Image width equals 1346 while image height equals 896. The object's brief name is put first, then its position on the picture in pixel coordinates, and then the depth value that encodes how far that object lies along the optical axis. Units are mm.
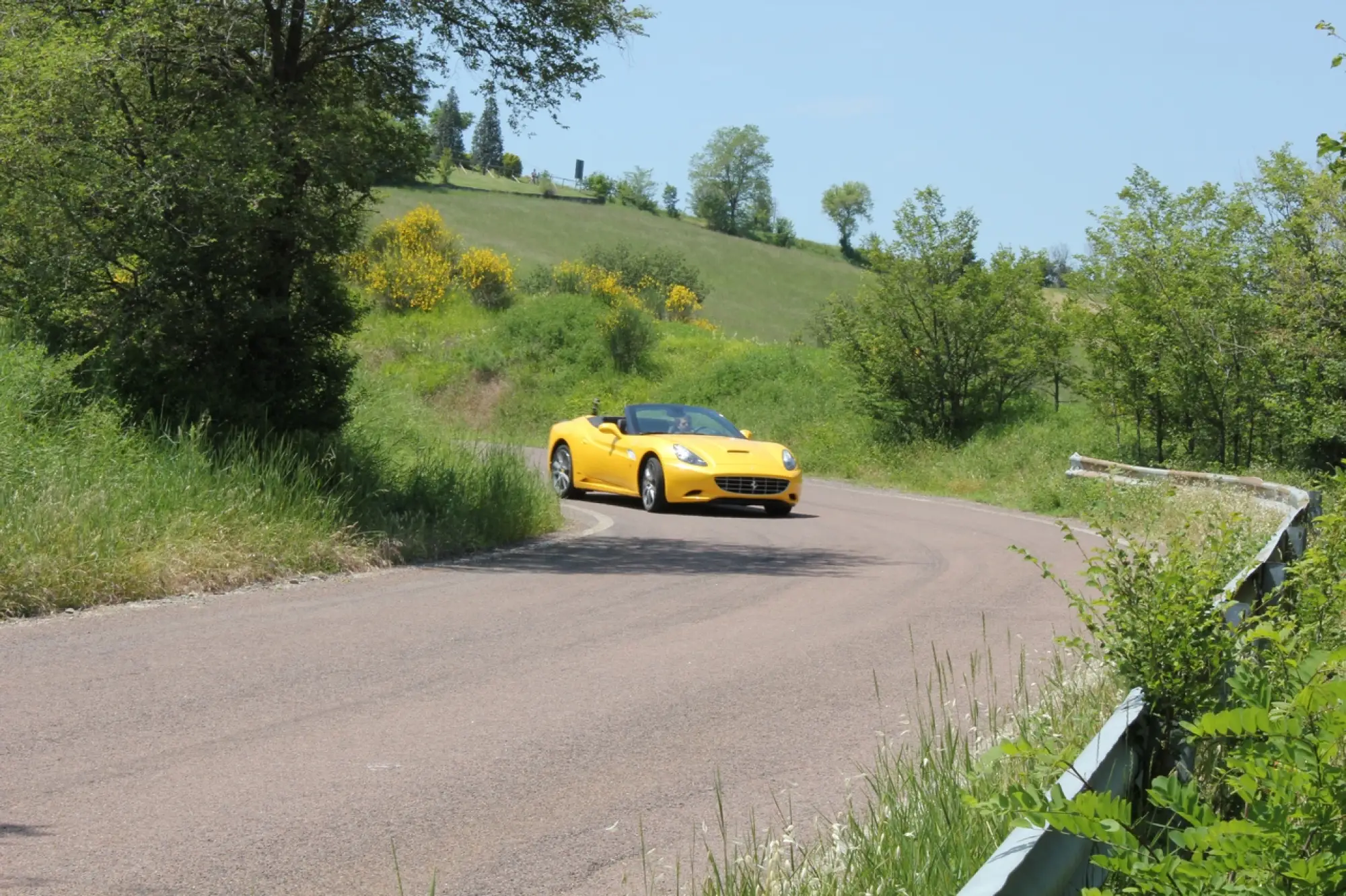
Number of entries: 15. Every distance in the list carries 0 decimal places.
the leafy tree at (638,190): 128500
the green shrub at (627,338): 47250
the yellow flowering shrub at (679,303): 61312
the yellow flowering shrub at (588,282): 51781
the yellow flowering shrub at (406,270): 52094
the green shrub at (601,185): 127438
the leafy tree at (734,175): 143875
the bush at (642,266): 66231
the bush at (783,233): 130625
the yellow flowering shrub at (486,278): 53688
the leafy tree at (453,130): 138750
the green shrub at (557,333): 47250
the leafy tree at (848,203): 155500
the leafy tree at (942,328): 32469
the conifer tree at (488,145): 159388
